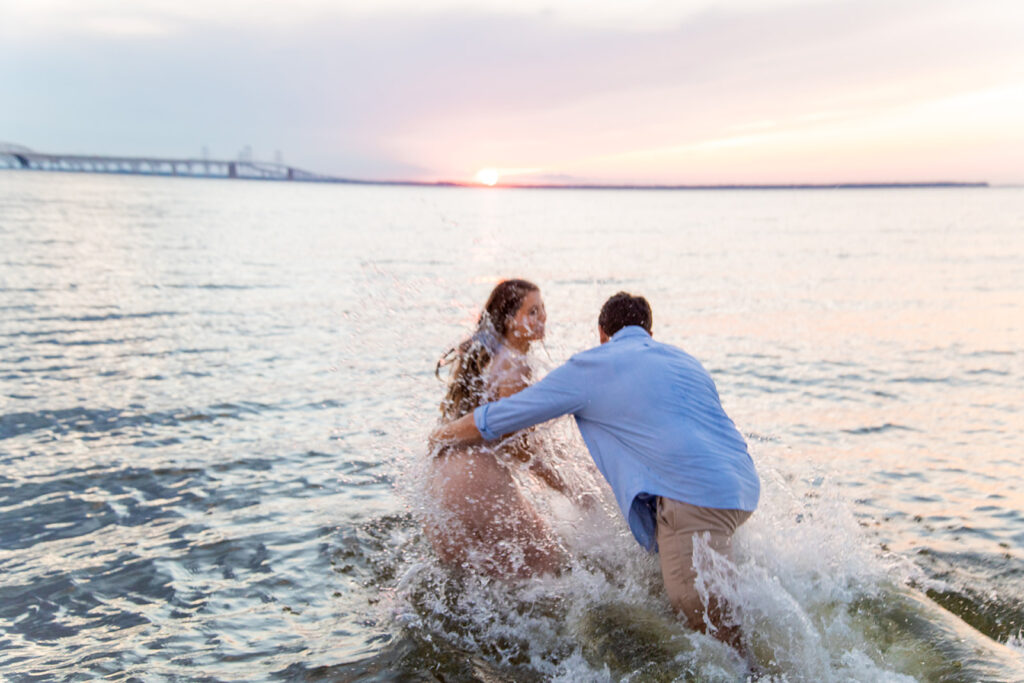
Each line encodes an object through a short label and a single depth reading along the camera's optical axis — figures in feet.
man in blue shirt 14.23
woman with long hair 17.99
